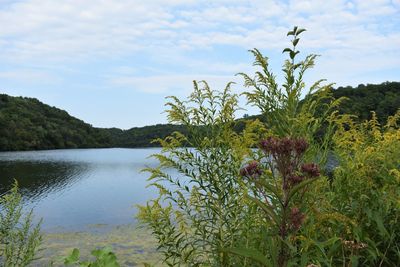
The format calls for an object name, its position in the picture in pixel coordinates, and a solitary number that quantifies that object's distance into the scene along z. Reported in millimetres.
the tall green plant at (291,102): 3420
